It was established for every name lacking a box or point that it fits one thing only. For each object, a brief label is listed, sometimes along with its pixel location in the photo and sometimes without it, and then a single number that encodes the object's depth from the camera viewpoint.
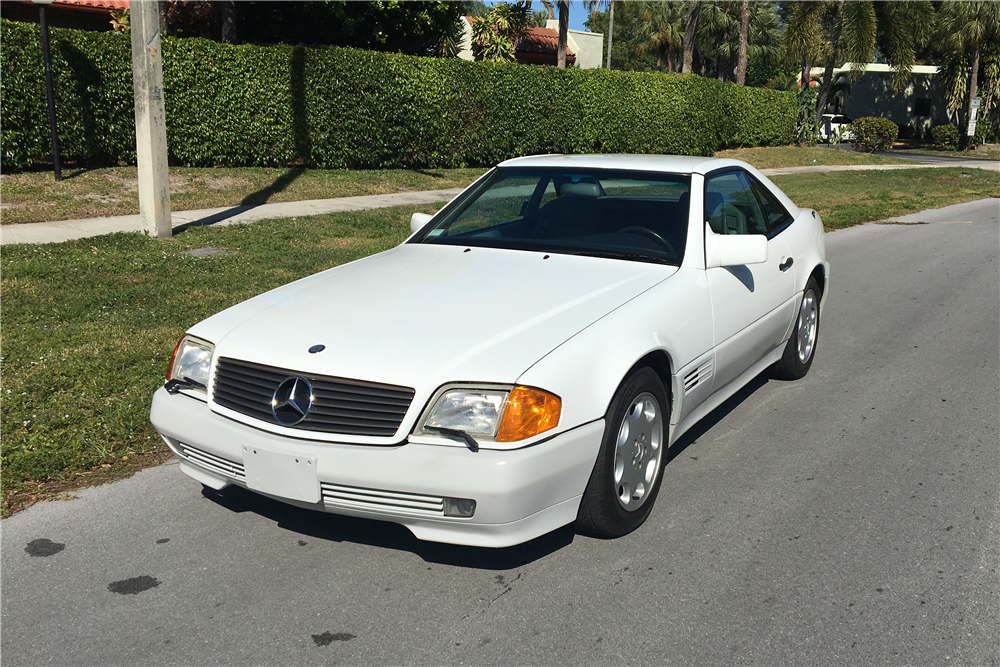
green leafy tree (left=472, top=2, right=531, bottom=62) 31.28
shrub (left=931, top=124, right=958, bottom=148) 41.88
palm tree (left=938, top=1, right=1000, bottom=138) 39.72
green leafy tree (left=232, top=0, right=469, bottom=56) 19.91
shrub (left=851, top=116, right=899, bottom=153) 38.66
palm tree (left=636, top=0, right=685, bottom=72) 56.38
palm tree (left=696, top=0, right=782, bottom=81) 53.81
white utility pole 9.98
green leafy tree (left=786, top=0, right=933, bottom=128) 34.16
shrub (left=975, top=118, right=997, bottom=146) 42.25
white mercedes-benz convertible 3.16
